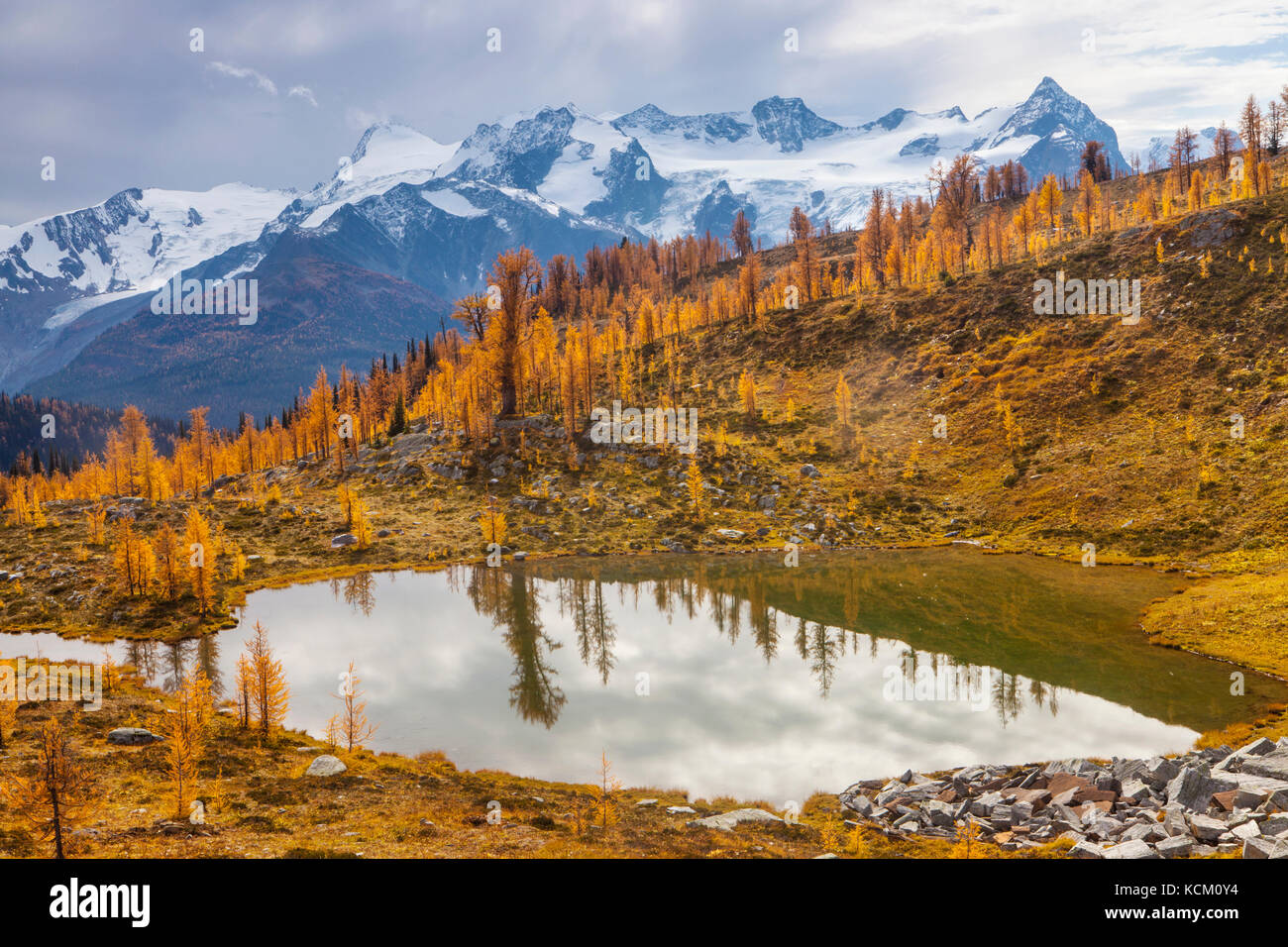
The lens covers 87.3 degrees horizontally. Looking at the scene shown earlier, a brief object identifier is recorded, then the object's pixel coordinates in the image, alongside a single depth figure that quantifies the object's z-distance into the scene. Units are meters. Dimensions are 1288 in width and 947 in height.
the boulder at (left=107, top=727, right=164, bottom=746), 30.03
